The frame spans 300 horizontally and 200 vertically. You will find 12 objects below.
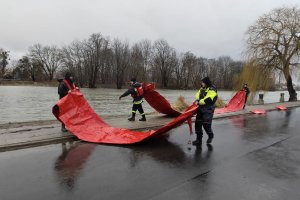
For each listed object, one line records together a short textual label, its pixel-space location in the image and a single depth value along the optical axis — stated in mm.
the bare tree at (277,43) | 21211
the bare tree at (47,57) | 78337
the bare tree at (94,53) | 67605
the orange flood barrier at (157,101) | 9101
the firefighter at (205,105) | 5837
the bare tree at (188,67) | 76875
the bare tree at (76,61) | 67954
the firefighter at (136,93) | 8603
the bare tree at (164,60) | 74719
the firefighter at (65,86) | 6841
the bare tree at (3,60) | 77250
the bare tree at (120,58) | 67954
